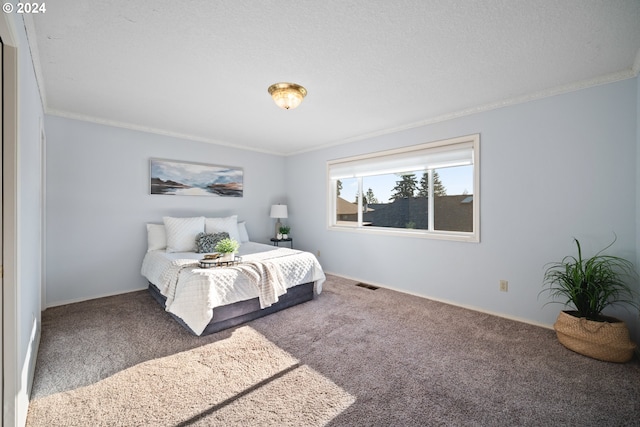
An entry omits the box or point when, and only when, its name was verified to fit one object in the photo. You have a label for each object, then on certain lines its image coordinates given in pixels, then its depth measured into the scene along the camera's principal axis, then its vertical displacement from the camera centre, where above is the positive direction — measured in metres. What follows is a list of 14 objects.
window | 3.32 +0.33
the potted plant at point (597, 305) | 2.09 -0.74
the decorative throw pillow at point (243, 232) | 4.51 -0.33
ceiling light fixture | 2.50 +1.09
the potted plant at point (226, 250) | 2.92 -0.40
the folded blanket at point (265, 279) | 2.84 -0.71
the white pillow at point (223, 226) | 4.09 -0.21
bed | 2.50 -0.73
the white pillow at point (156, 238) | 3.73 -0.36
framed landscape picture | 3.98 +0.51
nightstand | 5.04 -0.53
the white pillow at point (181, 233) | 3.67 -0.29
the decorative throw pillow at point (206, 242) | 3.65 -0.40
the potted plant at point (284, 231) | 5.09 -0.34
